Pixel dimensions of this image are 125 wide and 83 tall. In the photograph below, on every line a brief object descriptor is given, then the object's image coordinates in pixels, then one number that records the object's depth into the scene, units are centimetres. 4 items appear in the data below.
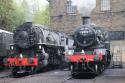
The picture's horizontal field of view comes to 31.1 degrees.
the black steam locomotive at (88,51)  1145
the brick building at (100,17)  1961
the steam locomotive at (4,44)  1518
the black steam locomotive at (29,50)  1272
